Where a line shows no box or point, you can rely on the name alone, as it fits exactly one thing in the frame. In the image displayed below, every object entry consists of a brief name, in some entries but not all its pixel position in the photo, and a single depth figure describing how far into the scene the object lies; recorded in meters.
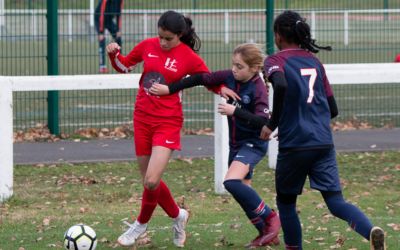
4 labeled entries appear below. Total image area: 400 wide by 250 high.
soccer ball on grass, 16.31
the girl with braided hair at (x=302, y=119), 15.12
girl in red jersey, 17.19
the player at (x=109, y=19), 31.50
